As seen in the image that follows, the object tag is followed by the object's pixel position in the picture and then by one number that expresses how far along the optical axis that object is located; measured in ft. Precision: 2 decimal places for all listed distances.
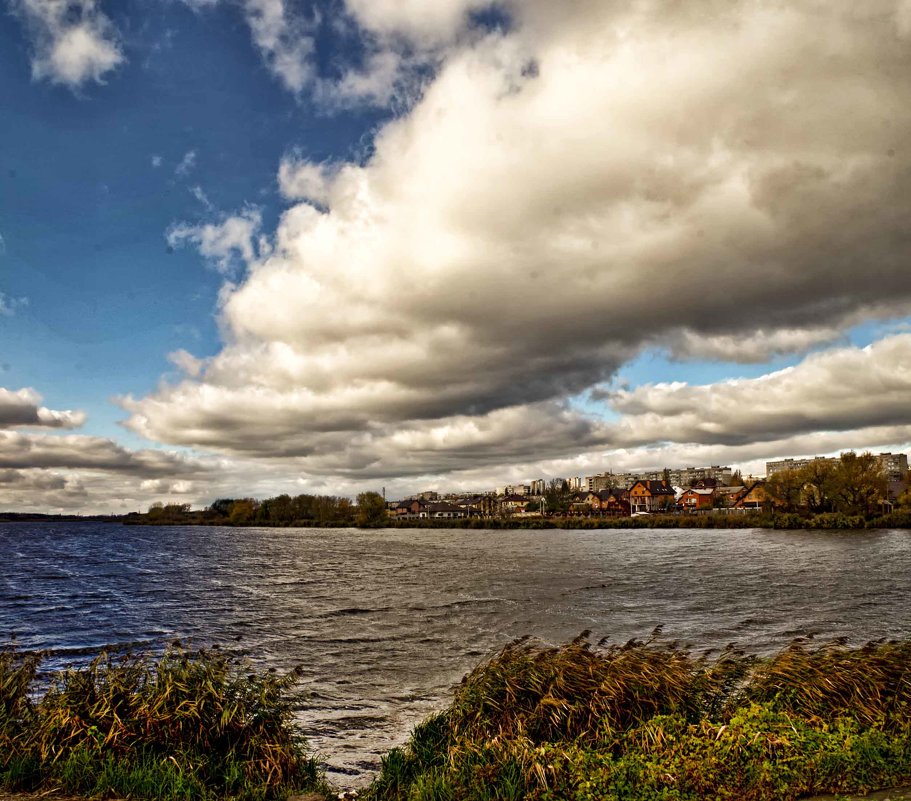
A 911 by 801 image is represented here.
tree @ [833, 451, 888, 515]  333.62
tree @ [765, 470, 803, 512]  382.22
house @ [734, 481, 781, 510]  544.21
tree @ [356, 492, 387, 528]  613.52
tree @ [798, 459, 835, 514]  347.15
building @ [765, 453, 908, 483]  345.19
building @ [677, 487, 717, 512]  625.00
